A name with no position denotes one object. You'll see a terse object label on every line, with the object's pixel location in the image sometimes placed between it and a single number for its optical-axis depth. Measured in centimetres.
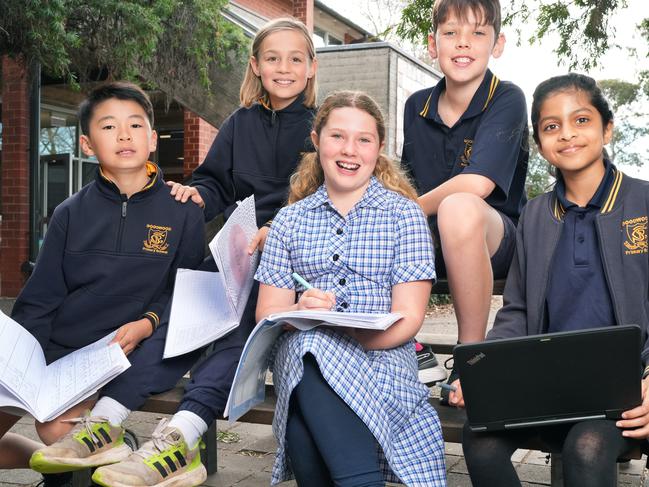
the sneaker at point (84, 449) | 227
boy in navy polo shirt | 265
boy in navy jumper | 282
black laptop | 195
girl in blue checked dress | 210
